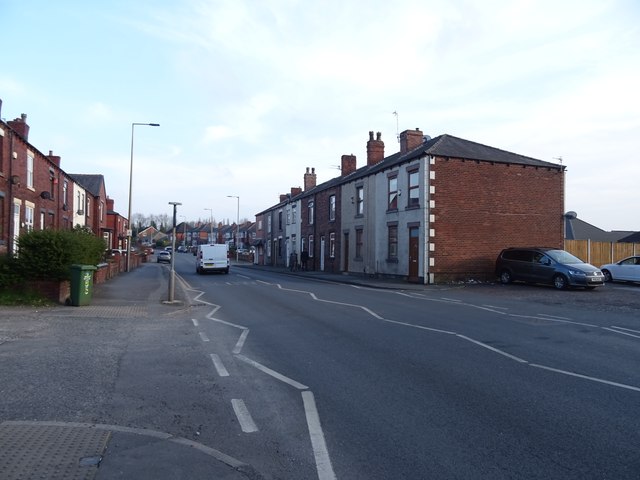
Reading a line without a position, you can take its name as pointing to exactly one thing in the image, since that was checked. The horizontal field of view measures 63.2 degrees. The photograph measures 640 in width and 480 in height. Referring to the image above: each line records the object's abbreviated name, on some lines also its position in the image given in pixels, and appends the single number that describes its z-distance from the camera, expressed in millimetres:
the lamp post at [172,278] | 15383
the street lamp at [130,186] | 31125
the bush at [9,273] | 13875
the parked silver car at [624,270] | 22969
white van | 34653
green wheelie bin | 13634
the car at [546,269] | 20141
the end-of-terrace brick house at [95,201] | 40844
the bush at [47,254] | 14000
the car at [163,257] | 65188
